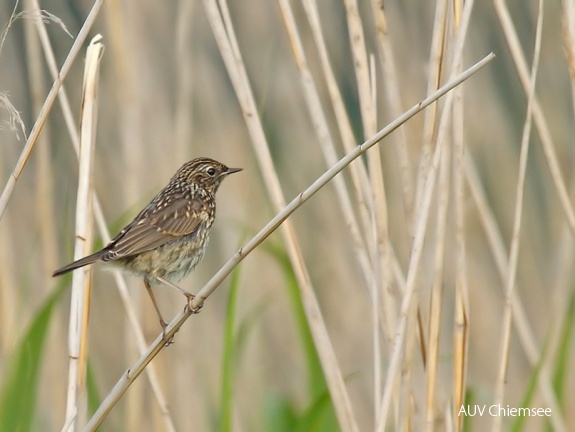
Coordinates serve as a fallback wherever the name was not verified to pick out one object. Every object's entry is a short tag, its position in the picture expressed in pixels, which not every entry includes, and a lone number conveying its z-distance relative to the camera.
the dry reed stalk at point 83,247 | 4.69
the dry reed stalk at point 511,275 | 5.18
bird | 5.96
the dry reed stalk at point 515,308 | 5.77
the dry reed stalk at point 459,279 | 5.05
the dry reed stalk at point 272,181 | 5.31
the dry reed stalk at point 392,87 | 5.37
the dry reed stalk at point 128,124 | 6.73
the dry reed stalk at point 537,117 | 5.51
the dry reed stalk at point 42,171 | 6.87
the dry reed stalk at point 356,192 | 5.38
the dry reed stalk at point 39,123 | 4.38
